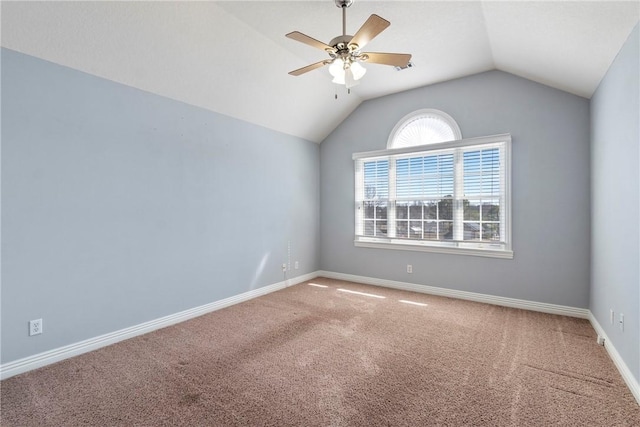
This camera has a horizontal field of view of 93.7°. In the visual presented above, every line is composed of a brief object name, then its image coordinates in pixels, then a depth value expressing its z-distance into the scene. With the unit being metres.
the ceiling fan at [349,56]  2.12
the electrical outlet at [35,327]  2.41
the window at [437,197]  3.97
